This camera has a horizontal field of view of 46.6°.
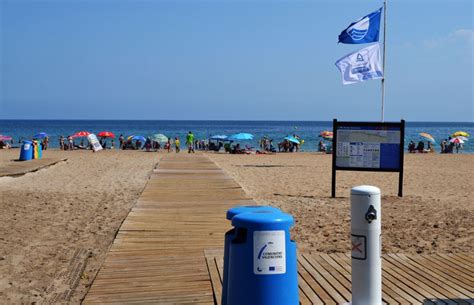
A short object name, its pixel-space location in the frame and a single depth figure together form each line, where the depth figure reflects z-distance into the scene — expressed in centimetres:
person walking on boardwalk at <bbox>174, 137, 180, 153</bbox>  3698
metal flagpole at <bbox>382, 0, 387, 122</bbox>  1425
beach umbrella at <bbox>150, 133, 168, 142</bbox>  4043
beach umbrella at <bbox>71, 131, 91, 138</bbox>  4112
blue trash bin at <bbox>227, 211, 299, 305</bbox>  334
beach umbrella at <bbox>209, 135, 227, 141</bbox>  4269
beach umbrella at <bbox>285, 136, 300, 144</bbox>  4129
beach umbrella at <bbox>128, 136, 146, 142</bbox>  4218
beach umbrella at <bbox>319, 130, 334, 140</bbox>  4472
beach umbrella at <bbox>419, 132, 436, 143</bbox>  4390
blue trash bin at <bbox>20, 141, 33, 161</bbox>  2336
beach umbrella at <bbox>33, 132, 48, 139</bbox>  4451
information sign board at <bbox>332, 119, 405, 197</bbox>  1159
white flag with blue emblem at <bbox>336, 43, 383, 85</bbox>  1396
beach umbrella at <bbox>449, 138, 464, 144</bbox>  4181
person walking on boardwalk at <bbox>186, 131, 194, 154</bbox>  3409
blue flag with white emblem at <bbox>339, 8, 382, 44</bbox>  1431
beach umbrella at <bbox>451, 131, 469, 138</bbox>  4728
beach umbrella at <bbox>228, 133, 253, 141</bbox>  4024
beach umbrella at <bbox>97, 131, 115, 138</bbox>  4381
